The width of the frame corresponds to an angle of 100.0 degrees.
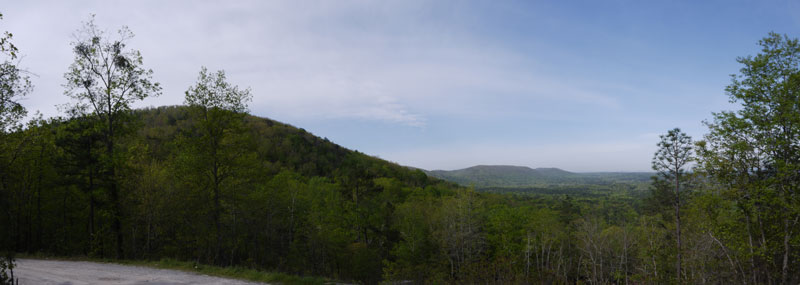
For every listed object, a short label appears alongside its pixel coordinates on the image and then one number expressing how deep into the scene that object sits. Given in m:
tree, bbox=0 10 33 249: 8.57
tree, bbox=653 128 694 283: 21.70
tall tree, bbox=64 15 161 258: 16.75
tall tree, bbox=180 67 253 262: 17.17
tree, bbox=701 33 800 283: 11.99
